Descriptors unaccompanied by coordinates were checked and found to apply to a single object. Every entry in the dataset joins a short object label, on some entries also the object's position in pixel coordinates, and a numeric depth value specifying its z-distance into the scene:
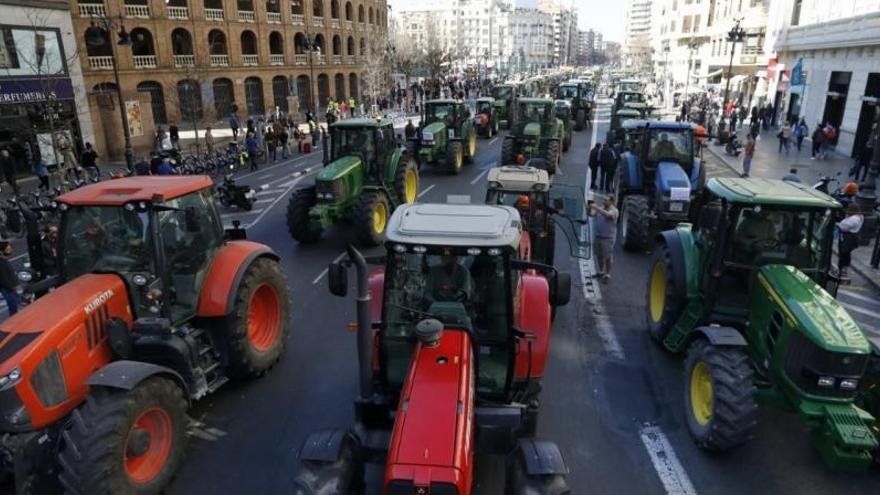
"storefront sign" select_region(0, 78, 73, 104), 19.22
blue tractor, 11.43
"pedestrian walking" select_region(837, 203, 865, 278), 9.63
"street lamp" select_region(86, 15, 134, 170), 16.25
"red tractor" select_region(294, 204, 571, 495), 3.75
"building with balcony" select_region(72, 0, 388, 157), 30.14
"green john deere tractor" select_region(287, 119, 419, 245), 11.73
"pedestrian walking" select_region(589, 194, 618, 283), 9.76
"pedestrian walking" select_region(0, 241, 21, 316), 7.81
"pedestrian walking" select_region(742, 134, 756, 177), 18.17
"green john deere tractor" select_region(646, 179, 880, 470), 5.00
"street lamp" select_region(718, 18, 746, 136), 27.38
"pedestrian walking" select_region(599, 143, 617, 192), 15.98
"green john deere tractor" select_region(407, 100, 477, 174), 19.24
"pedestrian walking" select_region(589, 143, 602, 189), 16.36
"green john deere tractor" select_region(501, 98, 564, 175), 17.55
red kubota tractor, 4.49
